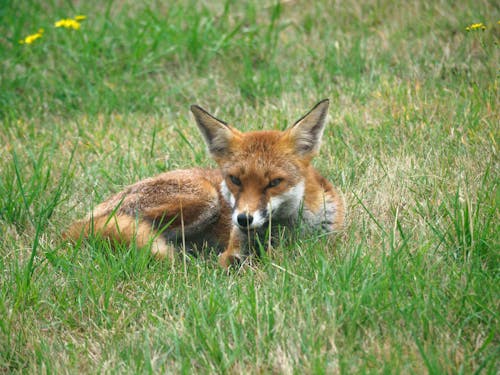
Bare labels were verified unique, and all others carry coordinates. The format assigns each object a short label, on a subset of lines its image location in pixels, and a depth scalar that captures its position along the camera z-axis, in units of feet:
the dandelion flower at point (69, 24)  46.08
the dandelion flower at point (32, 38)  45.72
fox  26.45
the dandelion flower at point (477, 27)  30.20
